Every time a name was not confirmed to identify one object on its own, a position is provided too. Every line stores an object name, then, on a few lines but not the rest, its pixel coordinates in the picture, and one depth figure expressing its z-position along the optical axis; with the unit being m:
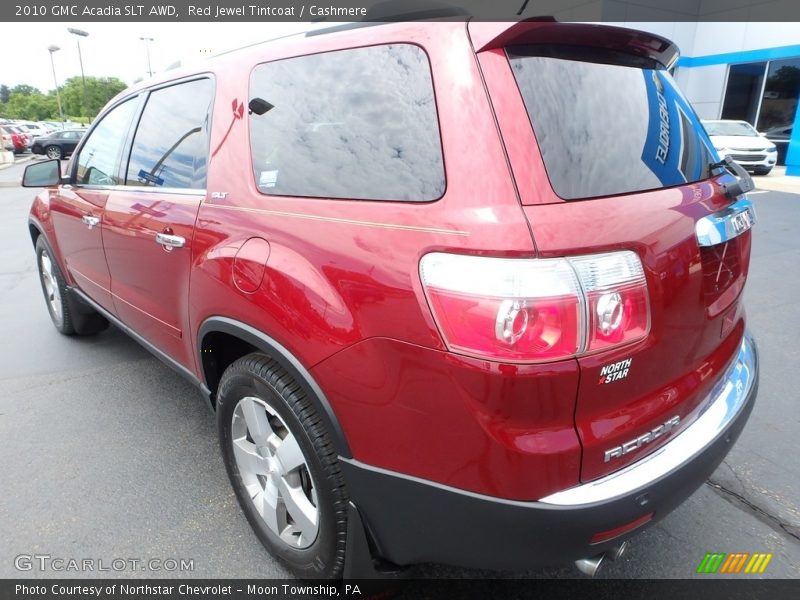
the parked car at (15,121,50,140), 32.00
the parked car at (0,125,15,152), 28.42
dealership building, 17.36
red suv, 1.33
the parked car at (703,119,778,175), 15.61
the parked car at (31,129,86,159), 27.41
